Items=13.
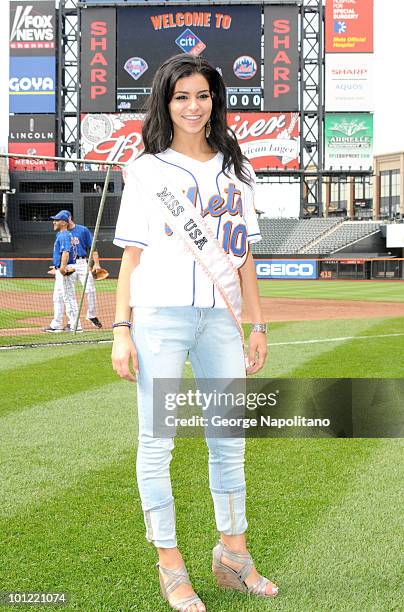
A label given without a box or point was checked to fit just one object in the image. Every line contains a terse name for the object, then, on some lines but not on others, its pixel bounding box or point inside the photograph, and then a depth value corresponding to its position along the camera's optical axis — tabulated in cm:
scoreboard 5041
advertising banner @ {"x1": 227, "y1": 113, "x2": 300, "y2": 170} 5084
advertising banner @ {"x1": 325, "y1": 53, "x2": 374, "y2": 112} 5269
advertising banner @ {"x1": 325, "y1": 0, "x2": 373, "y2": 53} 5306
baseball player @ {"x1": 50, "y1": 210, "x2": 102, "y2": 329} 1239
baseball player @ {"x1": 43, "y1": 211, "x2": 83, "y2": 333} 1209
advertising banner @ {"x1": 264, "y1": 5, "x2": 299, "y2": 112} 5066
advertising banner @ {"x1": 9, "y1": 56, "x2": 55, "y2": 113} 5381
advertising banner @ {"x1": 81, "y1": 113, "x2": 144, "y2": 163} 5122
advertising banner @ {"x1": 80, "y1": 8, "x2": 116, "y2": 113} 5134
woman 268
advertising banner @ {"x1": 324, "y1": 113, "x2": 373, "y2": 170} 5253
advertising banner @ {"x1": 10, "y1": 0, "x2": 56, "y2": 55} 5412
